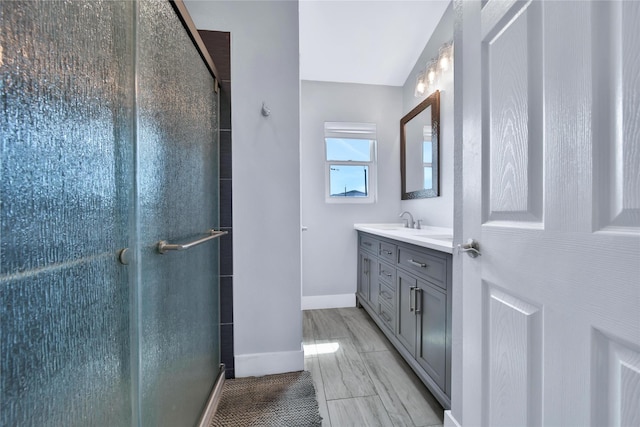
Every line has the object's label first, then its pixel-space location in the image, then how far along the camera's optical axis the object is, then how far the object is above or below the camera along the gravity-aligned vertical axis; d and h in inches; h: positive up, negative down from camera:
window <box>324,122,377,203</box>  118.4 +20.7
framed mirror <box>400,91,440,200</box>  94.4 +22.5
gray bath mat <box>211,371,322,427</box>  54.1 -40.8
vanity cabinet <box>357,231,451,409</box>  54.6 -23.9
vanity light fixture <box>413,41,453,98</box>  86.0 +46.2
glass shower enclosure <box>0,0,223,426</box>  17.2 -0.3
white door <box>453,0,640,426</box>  19.2 -0.2
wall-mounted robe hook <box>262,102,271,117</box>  67.1 +24.3
